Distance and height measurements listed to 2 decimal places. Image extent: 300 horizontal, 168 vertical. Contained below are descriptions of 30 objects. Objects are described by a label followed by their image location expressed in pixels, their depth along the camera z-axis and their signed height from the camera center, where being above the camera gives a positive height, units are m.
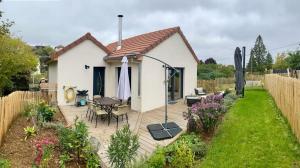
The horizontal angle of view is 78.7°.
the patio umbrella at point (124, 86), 8.21 -0.16
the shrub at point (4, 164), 4.15 -1.89
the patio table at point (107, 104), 7.91 -0.93
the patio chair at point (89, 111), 8.39 -1.46
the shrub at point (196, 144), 5.11 -1.82
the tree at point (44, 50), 34.04 +6.22
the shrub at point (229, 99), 8.98 -0.92
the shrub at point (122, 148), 4.59 -1.67
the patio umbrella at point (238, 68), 10.89 +0.86
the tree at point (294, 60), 20.59 +2.55
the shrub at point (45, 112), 7.72 -1.27
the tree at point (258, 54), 45.35 +7.19
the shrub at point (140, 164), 4.55 -2.07
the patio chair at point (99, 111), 7.81 -1.25
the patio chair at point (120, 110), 7.74 -1.20
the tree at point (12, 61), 13.77 +1.70
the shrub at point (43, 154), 4.76 -1.91
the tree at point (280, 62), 33.43 +4.00
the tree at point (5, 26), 11.15 +3.57
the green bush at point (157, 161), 4.62 -2.01
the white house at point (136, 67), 9.99 +0.95
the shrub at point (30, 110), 7.89 -1.24
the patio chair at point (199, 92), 11.25 -0.60
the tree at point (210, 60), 39.82 +4.90
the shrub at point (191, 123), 6.30 -1.41
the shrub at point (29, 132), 6.26 -1.70
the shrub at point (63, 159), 4.99 -2.15
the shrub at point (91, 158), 5.07 -2.15
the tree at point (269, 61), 41.92 +5.34
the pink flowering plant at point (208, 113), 5.99 -1.03
